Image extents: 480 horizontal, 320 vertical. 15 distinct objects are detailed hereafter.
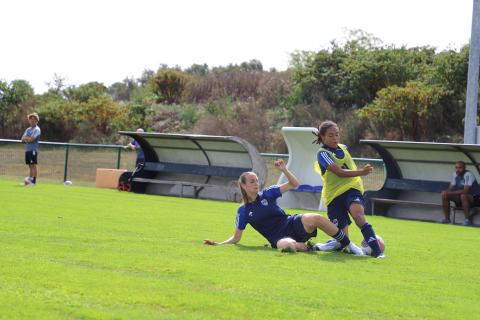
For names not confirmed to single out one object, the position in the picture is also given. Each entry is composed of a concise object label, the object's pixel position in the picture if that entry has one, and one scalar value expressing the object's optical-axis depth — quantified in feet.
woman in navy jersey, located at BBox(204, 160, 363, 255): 35.40
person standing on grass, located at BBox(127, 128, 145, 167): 90.53
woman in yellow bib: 35.73
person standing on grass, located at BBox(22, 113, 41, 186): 83.20
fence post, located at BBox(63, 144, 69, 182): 106.22
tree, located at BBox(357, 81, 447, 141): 135.54
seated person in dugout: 65.57
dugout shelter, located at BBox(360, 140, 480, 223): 69.31
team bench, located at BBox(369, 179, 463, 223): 68.89
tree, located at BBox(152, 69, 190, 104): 218.79
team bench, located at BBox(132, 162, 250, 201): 83.20
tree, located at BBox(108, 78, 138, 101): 299.70
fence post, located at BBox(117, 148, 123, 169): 102.83
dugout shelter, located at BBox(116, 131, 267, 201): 82.84
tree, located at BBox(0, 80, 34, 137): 183.62
